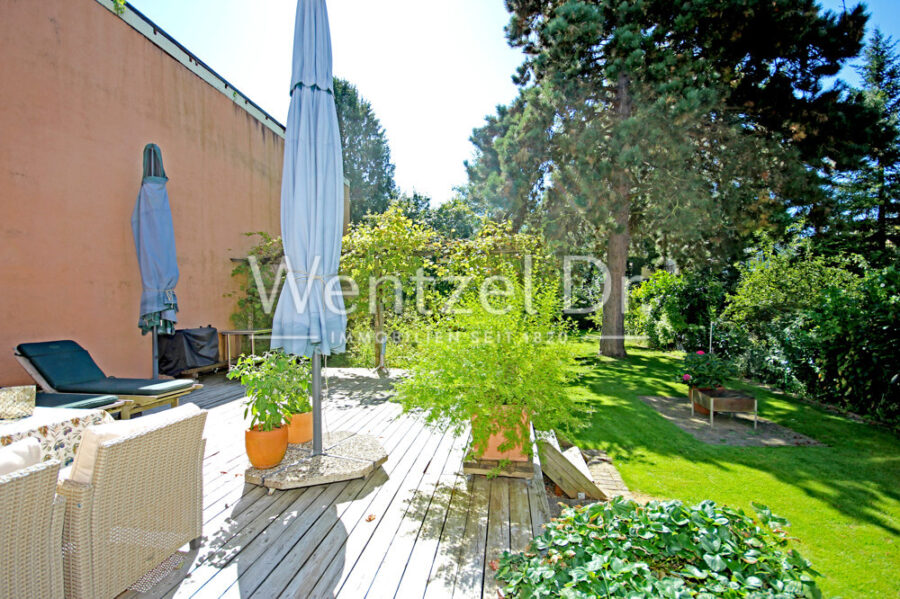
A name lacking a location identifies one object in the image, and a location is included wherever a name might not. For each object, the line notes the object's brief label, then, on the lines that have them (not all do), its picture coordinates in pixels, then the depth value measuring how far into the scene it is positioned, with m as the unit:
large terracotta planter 3.13
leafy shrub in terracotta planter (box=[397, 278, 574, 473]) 2.87
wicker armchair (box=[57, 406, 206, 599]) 1.67
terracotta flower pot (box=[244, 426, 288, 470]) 2.96
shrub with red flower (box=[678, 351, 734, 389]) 5.86
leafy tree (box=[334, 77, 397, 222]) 23.89
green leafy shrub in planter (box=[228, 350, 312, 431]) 2.95
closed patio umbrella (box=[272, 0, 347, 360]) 3.02
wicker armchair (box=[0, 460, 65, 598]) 1.39
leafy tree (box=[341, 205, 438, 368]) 7.02
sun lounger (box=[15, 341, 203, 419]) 4.04
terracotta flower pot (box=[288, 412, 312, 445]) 3.54
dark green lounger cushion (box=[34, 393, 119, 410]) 3.52
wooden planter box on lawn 5.38
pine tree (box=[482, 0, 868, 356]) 8.74
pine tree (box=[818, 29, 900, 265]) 14.37
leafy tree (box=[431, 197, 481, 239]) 28.09
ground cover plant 1.11
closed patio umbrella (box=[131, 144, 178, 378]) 5.34
